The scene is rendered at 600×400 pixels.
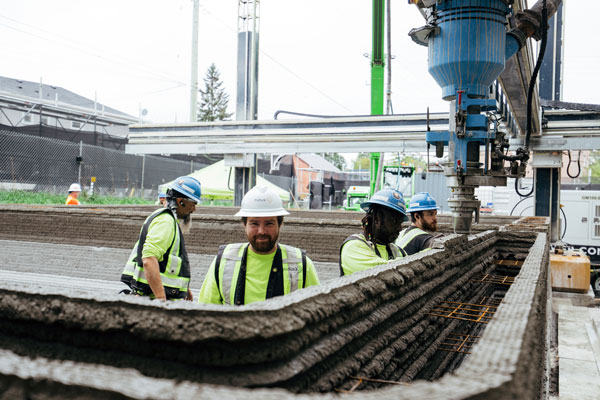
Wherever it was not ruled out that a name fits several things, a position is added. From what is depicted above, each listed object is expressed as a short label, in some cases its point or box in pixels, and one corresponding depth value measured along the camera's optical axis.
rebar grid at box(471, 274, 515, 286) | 4.15
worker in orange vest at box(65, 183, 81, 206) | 11.71
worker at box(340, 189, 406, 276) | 3.45
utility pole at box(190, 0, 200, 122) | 24.14
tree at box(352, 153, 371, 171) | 101.81
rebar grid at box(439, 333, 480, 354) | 2.61
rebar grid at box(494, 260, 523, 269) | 5.34
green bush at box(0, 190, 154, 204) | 15.75
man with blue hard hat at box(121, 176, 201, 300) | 3.75
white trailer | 13.73
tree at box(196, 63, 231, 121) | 64.31
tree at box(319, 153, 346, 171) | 103.66
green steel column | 14.66
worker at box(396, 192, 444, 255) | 5.38
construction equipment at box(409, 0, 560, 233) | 5.19
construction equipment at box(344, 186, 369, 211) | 19.81
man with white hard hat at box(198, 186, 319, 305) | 2.86
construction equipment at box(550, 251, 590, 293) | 9.07
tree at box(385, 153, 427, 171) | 76.93
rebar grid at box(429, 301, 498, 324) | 2.75
